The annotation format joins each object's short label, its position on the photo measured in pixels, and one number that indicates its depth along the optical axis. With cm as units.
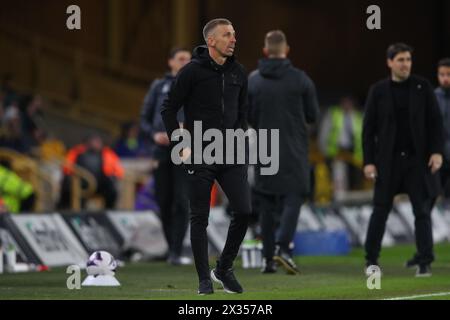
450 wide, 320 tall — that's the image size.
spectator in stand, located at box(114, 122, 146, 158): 2625
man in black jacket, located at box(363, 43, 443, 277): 1398
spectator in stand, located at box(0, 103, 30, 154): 2255
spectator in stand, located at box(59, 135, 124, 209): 2367
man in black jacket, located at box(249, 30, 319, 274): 1470
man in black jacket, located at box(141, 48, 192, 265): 1636
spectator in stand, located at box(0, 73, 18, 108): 2530
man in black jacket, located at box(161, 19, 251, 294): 1153
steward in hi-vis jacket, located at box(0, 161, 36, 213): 1944
